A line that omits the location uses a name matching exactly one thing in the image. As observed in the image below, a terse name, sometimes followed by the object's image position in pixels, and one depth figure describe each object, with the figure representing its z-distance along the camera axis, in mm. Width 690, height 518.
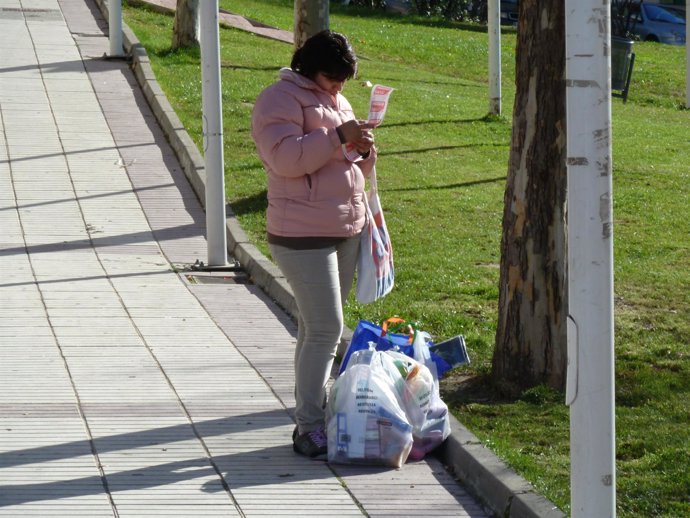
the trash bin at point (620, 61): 20891
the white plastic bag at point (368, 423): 11039
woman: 10781
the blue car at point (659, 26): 64562
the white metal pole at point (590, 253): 8000
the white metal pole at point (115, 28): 31780
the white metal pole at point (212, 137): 18687
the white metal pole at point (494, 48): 31328
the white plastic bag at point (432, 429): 11430
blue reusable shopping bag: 12070
